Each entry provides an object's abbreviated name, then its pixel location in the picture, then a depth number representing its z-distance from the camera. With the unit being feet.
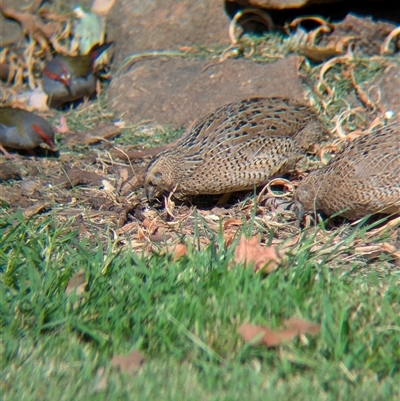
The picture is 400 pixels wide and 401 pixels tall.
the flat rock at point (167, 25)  59.36
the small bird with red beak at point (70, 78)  57.72
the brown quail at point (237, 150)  42.39
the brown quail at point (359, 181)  36.88
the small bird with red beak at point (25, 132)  50.76
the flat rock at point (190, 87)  52.06
